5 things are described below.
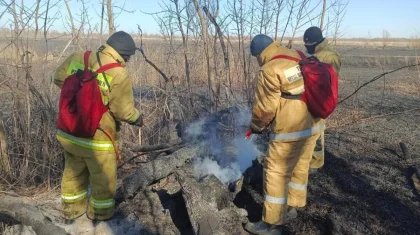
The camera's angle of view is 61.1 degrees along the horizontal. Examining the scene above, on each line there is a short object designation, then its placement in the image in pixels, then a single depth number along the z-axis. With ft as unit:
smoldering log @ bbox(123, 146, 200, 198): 12.62
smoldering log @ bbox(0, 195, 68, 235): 11.06
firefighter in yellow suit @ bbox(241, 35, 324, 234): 10.90
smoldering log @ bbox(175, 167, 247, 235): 10.60
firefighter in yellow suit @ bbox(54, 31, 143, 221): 11.05
